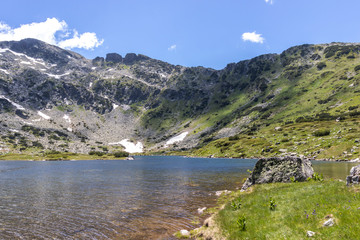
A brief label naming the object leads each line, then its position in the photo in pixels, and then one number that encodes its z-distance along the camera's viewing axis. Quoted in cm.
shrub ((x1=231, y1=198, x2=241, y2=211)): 2069
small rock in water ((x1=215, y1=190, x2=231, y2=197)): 3382
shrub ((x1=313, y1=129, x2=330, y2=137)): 10759
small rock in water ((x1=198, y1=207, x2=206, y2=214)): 2473
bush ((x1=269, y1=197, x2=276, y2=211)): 1689
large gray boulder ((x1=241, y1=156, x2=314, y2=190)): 2877
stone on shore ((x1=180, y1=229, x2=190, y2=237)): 1786
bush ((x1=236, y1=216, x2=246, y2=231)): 1508
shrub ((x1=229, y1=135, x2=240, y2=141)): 17458
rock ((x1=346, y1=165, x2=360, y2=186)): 1717
